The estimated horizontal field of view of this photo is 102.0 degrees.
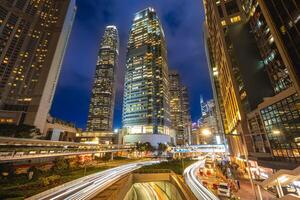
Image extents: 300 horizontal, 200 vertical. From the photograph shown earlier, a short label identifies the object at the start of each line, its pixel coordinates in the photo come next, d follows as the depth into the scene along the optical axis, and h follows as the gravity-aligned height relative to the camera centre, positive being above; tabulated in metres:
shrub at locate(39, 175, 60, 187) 21.31 -6.78
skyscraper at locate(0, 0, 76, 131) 69.80 +55.47
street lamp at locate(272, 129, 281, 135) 22.20 +1.68
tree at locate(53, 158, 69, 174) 31.36 -6.30
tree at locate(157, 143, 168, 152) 97.42 -5.06
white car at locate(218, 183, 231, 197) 17.39 -6.70
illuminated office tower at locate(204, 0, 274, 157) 33.44 +22.68
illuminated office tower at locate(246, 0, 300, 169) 17.95 +6.57
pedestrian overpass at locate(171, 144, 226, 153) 66.85 -3.73
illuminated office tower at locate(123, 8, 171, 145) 111.09 +52.19
